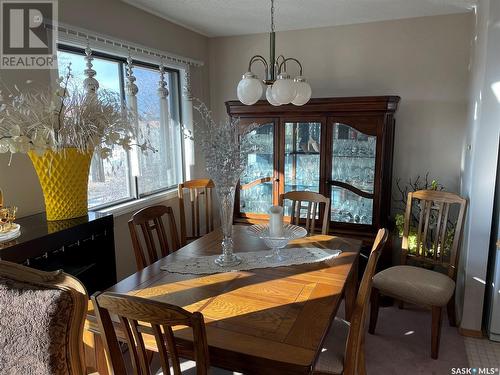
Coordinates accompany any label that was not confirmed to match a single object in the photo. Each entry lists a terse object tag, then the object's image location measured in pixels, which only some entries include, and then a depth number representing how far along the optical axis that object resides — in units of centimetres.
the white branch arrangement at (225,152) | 167
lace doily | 182
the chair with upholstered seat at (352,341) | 137
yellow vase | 188
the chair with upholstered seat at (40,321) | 101
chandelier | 187
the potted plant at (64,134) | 174
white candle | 194
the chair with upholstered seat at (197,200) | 305
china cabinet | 297
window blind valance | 227
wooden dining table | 117
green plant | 285
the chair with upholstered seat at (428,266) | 222
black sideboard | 165
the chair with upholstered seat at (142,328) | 95
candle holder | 194
